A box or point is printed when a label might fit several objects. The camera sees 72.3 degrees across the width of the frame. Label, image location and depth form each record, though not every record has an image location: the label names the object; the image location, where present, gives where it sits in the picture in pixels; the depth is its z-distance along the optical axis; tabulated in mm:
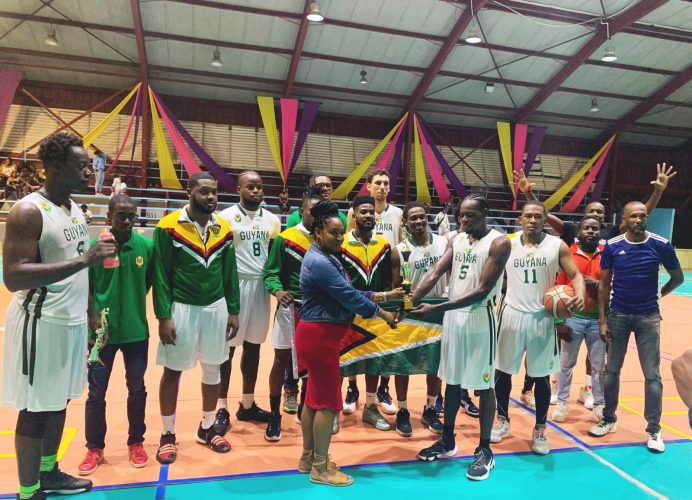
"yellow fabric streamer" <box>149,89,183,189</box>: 16047
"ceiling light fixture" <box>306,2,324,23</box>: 13164
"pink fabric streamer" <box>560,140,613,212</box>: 19906
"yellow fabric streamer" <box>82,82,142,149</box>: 15289
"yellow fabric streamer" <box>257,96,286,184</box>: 16859
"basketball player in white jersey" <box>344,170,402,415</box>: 4912
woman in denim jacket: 3244
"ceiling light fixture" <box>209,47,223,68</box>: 15555
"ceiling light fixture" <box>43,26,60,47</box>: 14562
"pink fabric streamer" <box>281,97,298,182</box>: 17000
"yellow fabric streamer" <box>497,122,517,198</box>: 19625
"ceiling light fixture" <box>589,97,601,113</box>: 19533
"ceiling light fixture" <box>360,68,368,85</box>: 17234
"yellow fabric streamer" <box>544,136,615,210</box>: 19594
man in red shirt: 4844
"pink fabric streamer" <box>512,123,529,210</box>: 19656
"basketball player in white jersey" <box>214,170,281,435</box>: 4402
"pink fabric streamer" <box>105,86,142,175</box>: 15883
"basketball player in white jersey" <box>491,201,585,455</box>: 4004
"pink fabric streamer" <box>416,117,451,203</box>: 18422
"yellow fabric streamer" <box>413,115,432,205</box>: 18562
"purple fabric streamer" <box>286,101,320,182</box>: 17359
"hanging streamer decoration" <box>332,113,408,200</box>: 17583
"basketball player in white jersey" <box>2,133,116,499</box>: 2590
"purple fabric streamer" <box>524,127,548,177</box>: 19422
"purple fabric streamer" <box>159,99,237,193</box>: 16344
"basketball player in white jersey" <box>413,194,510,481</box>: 3578
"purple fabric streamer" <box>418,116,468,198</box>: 18469
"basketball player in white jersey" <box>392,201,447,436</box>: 4387
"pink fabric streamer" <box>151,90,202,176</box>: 16281
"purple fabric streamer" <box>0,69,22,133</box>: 14766
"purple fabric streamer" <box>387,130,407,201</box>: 18484
